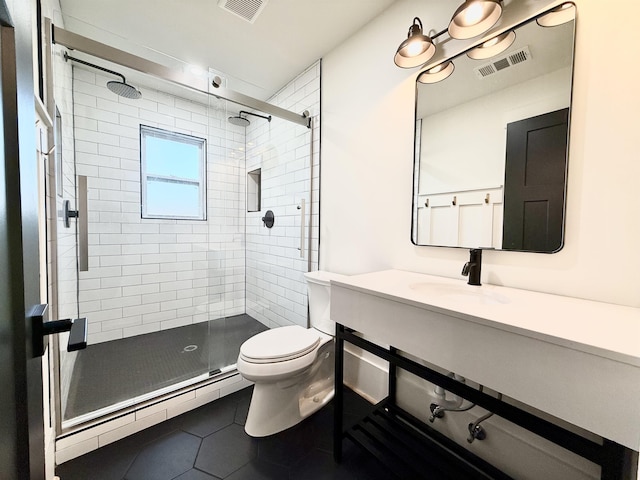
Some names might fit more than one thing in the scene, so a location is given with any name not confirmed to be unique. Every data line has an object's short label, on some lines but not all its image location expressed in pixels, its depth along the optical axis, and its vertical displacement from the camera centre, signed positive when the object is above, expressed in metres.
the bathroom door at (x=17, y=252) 0.39 -0.04
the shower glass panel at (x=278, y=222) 2.25 +0.08
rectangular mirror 1.04 +0.41
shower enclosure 2.01 +0.04
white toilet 1.37 -0.78
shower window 2.55 +0.57
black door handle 0.50 -0.21
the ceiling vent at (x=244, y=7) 1.49 +1.32
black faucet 1.18 -0.15
